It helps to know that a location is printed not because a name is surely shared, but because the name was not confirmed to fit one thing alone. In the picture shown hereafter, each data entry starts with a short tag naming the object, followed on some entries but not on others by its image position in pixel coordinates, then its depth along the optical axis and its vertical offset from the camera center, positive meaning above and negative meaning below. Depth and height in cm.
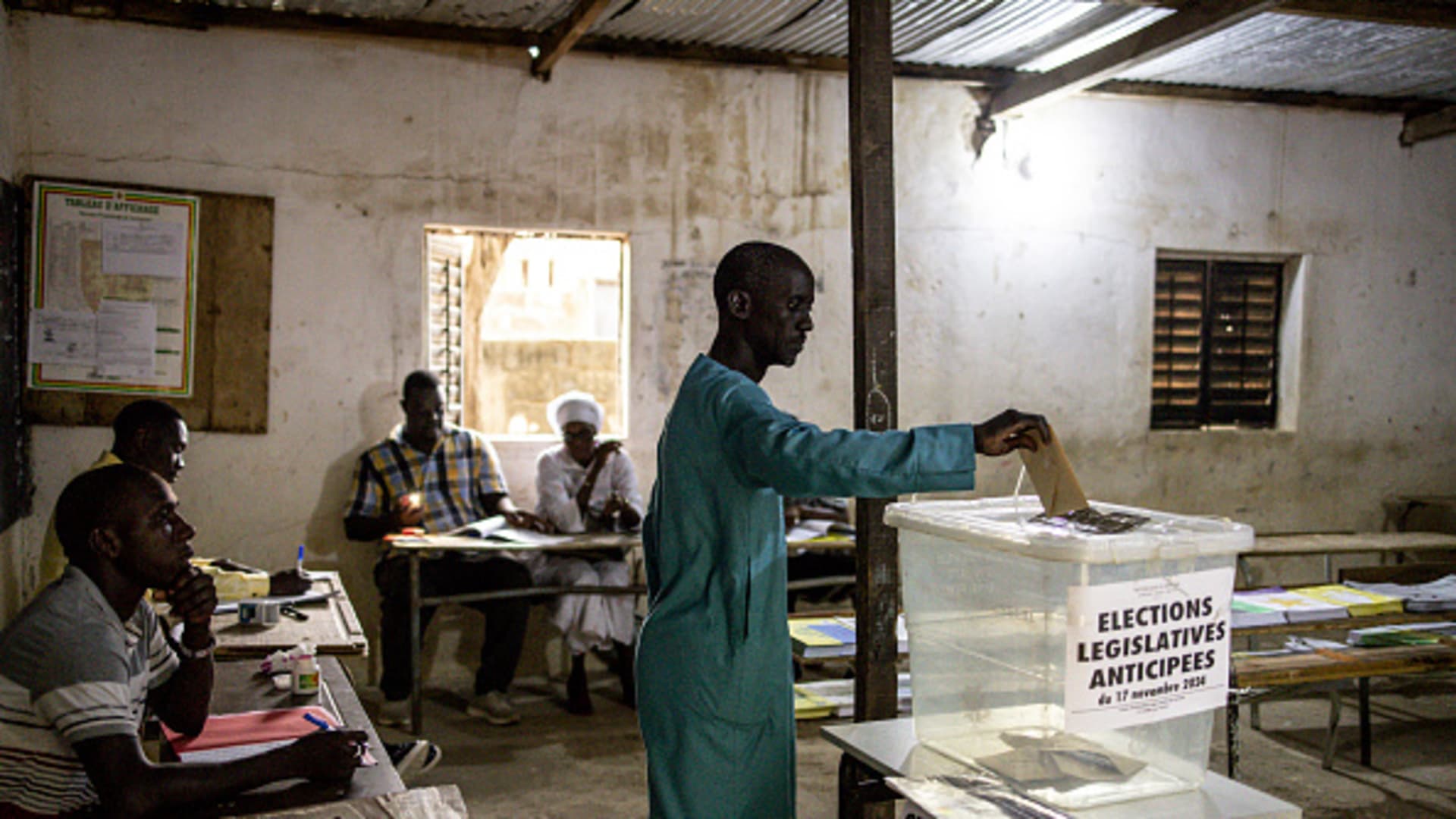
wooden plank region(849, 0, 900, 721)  297 +12
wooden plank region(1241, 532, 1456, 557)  648 -90
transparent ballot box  184 -43
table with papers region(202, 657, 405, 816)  212 -78
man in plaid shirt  575 -73
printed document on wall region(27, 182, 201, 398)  568 +34
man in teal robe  226 -42
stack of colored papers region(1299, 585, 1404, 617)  456 -84
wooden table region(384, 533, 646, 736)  543 -82
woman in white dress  599 -72
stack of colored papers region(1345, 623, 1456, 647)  425 -90
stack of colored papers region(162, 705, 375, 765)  235 -76
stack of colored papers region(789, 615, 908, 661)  370 -85
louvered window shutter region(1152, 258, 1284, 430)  769 +23
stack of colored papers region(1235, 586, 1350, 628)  441 -84
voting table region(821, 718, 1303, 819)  193 -70
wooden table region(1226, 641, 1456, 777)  385 -93
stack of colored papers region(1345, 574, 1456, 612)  462 -84
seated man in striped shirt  203 -56
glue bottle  283 -73
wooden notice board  595 +24
